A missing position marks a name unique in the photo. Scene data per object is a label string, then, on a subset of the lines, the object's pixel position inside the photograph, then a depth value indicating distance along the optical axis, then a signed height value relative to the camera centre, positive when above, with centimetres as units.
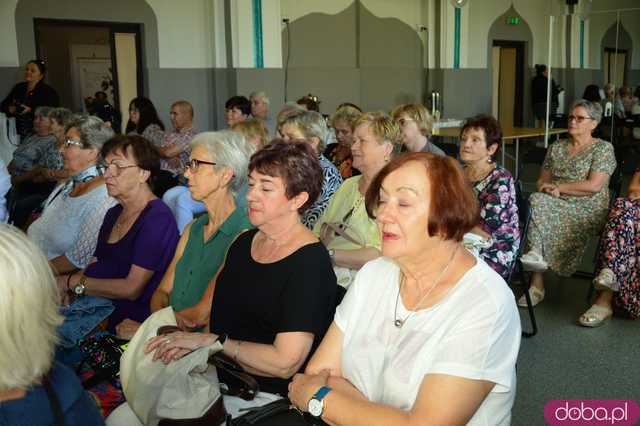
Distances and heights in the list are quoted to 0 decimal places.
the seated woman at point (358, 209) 278 -50
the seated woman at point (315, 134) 375 -17
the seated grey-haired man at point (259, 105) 738 +4
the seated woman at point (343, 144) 483 -29
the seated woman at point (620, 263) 379 -96
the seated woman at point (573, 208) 439 -73
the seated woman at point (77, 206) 314 -48
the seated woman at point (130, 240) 261 -55
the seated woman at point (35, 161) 552 -44
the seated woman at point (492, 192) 330 -47
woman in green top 238 -45
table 771 -36
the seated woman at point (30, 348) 121 -46
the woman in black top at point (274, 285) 187 -55
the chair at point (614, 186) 471 -64
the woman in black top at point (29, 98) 674 +15
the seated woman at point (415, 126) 459 -15
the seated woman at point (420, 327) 143 -54
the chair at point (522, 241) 366 -79
